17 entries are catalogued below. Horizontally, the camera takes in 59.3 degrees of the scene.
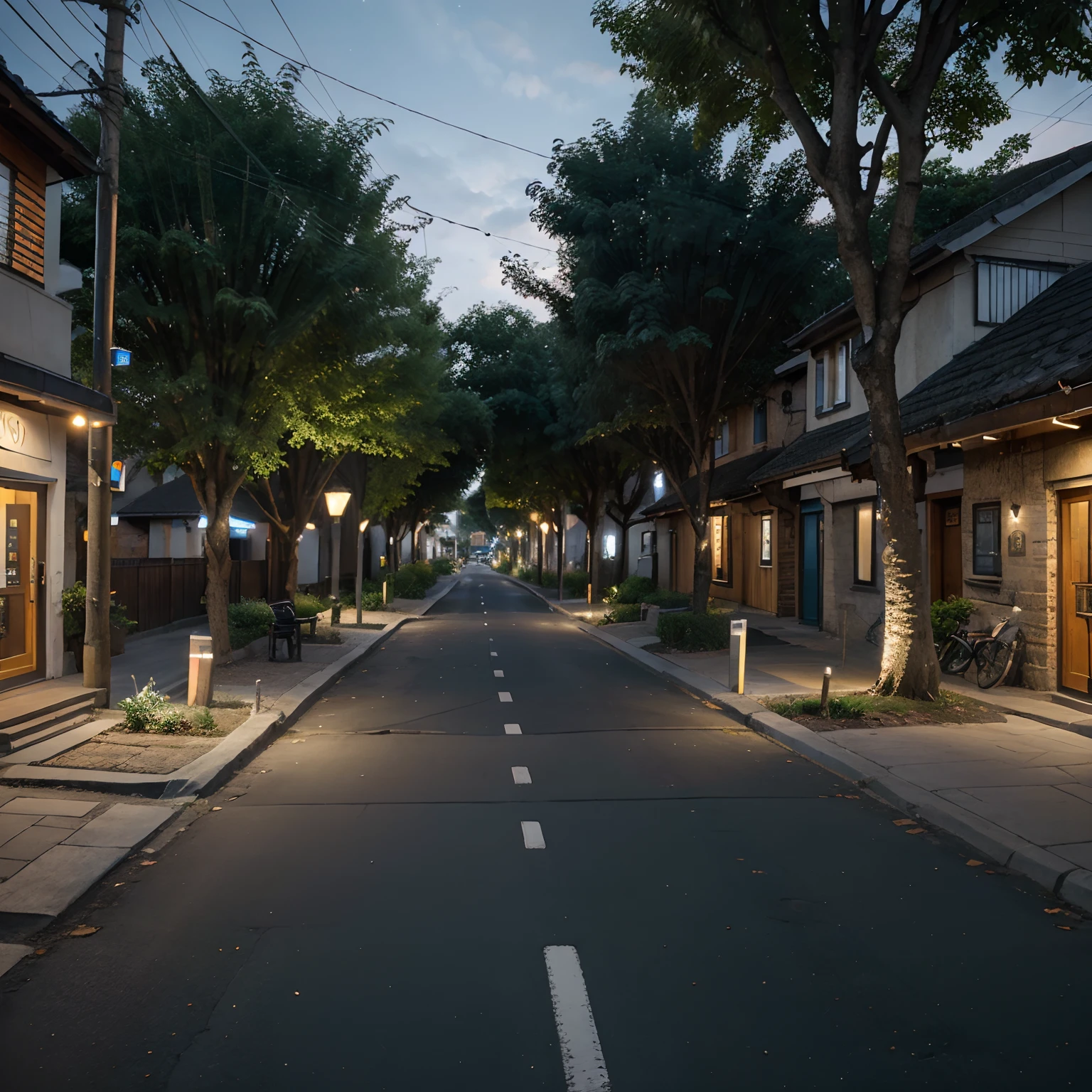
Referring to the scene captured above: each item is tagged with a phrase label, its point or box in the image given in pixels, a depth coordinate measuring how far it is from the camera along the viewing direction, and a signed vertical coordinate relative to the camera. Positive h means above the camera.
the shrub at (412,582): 42.00 -1.10
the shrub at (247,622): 17.87 -1.29
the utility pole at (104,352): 10.96 +2.36
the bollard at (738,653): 13.16 -1.28
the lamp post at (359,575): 25.62 -0.47
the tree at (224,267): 13.66 +4.24
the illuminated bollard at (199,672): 11.12 -1.36
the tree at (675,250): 17.81 +5.91
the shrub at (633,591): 31.47 -1.00
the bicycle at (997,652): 12.36 -1.13
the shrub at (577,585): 43.12 -1.15
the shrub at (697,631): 18.75 -1.38
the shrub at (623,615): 27.12 -1.54
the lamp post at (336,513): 24.55 +1.14
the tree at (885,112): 11.28 +5.43
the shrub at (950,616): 13.94 -0.76
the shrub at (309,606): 23.12 -1.26
